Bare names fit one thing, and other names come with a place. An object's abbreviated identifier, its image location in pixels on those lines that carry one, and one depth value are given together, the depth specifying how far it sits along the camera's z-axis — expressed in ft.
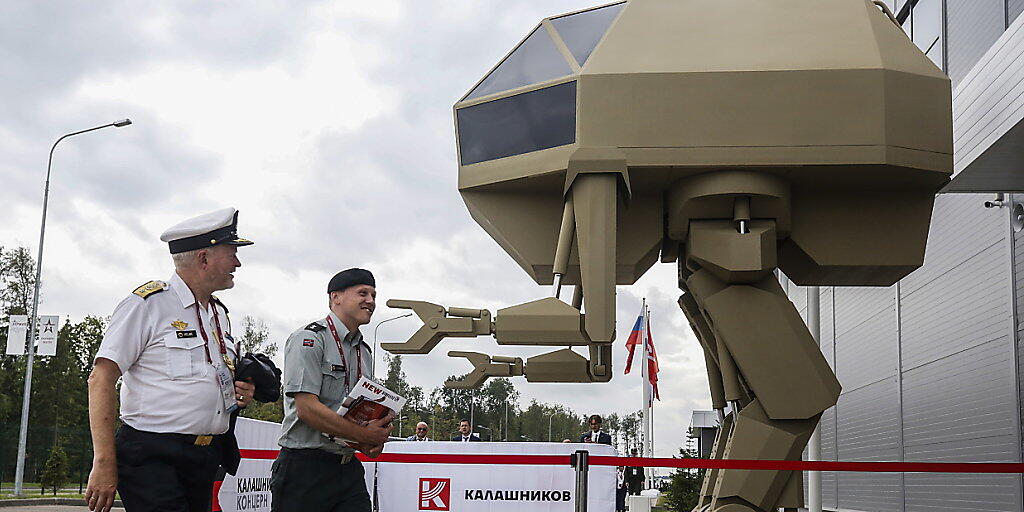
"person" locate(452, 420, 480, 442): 46.85
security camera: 28.91
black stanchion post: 19.62
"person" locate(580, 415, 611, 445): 43.86
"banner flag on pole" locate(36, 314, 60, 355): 72.49
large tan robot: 19.30
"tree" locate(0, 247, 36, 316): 127.34
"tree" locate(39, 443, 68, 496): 82.53
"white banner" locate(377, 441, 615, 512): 32.83
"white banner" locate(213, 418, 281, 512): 31.01
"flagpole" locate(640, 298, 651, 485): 69.62
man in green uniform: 13.96
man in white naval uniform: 11.34
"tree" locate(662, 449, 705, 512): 51.62
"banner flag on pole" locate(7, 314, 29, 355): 72.84
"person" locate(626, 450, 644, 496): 50.98
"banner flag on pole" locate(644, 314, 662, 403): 70.78
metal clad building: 23.30
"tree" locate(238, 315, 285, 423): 122.83
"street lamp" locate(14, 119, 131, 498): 66.61
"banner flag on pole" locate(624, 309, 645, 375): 69.82
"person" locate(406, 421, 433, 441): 49.45
